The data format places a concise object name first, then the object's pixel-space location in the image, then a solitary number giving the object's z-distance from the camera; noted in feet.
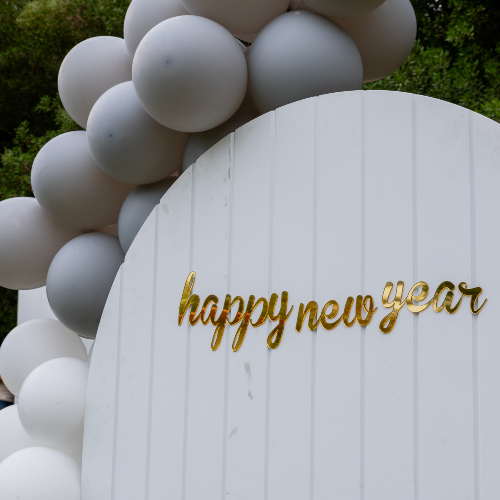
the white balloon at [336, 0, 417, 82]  5.50
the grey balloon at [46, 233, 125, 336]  5.69
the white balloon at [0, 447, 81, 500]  5.02
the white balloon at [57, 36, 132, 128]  6.12
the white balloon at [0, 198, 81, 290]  6.35
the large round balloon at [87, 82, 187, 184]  5.20
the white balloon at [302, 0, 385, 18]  4.84
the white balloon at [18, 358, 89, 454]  5.39
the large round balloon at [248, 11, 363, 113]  4.70
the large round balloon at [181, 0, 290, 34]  4.97
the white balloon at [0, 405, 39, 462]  6.12
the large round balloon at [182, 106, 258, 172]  5.28
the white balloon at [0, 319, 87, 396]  6.72
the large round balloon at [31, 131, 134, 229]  5.84
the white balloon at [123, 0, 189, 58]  5.52
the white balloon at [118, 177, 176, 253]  5.59
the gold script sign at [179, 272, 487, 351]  4.26
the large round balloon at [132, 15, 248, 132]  4.57
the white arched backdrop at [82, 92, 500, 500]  4.20
